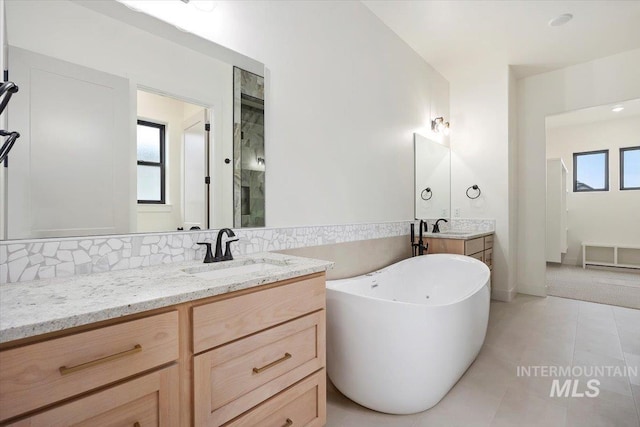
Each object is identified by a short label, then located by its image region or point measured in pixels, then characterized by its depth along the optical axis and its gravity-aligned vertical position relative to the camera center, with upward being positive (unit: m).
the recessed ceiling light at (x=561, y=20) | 2.73 +1.78
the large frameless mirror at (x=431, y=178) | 3.41 +0.44
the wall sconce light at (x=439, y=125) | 3.70 +1.11
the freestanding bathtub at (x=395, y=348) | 1.55 -0.72
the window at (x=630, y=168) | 5.20 +0.79
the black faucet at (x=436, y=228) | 3.58 -0.16
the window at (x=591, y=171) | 5.49 +0.80
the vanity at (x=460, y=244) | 3.11 -0.31
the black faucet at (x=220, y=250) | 1.45 -0.17
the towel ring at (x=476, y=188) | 3.90 +0.34
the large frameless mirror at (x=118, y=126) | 1.08 +0.39
